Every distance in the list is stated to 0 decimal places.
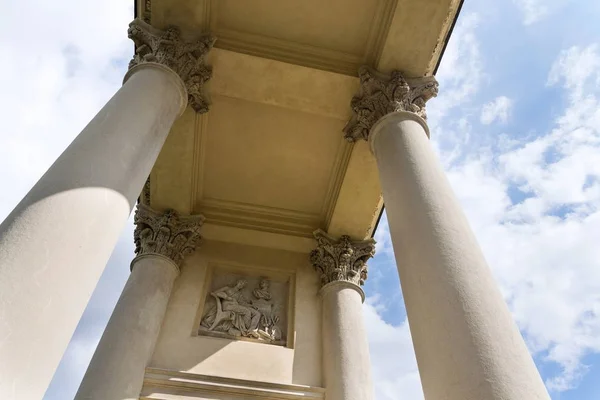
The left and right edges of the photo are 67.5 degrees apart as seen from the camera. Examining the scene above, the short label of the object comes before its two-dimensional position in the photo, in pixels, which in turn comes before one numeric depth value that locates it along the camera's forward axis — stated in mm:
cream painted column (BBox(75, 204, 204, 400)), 9969
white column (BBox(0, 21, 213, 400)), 4039
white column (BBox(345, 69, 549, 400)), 4398
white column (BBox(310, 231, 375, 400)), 11305
